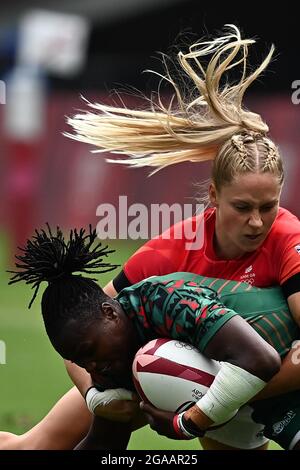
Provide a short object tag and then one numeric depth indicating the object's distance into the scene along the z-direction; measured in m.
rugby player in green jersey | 7.39
